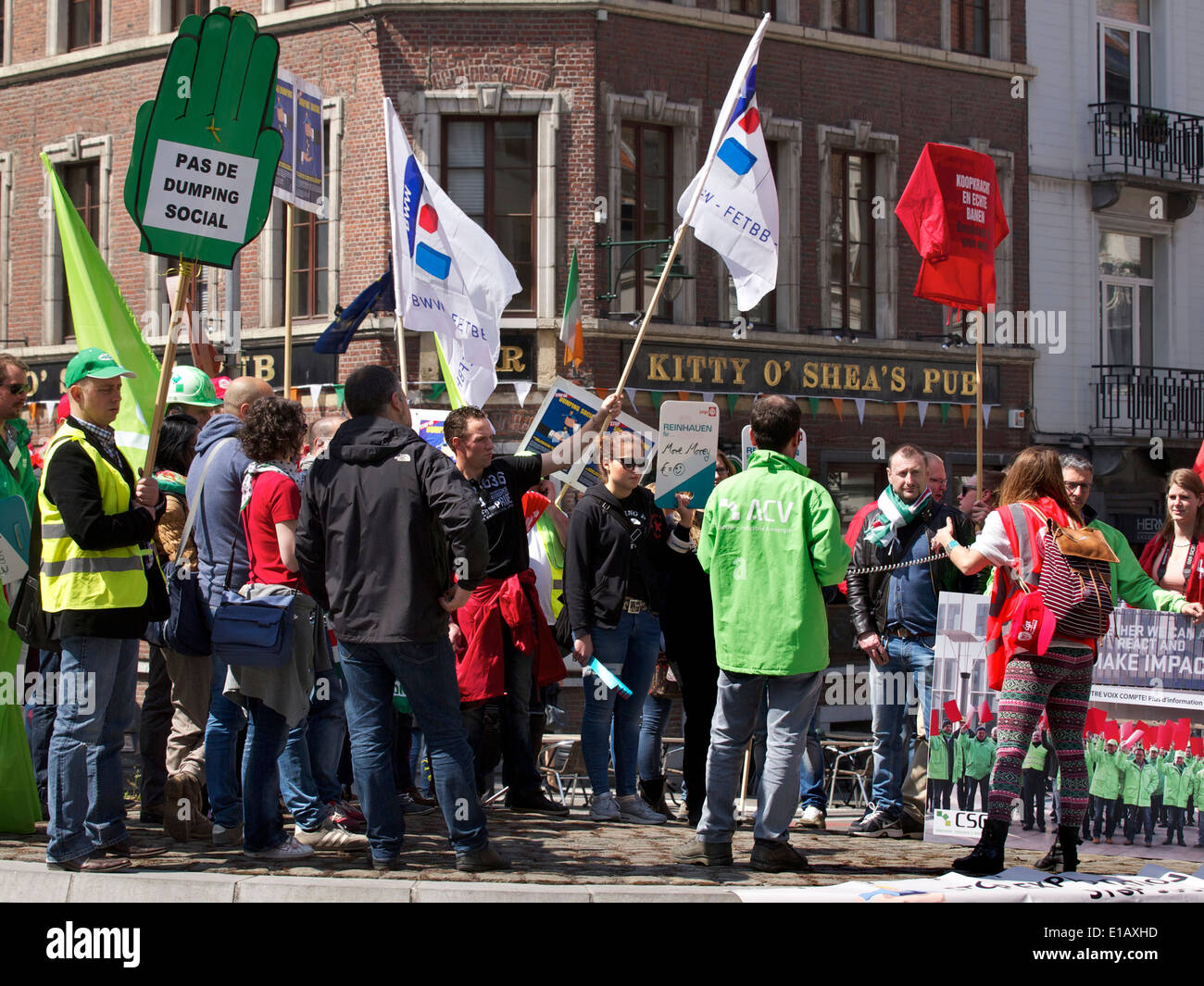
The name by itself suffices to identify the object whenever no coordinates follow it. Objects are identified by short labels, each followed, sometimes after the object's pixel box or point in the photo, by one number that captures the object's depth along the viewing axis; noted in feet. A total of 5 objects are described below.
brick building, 61.11
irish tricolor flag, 50.42
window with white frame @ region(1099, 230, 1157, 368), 75.66
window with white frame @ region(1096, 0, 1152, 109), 75.36
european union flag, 52.13
